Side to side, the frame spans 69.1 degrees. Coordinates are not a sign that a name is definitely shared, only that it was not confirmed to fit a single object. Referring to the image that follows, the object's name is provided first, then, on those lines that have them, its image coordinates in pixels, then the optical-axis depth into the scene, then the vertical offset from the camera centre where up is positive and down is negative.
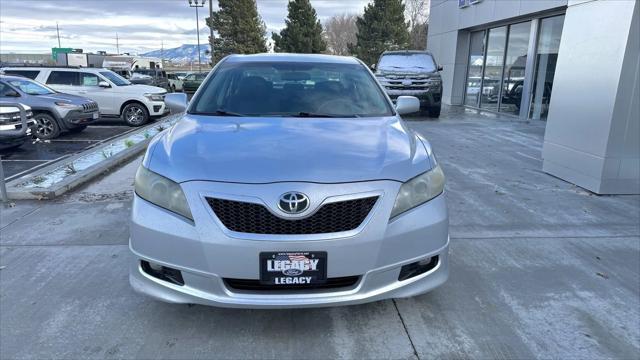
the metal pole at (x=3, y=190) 5.16 -1.43
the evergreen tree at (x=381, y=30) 35.09 +3.18
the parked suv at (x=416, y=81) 12.91 -0.21
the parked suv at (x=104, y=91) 12.95 -0.77
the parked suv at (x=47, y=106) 9.89 -0.98
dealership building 5.40 -0.27
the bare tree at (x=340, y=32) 65.38 +5.48
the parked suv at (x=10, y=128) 7.99 -1.16
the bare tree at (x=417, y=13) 49.03 +6.48
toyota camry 2.35 -0.77
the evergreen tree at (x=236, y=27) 44.50 +3.78
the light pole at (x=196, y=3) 43.04 +5.67
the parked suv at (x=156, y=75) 24.52 -0.65
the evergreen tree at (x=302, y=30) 39.06 +3.24
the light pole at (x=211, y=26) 35.57 +3.09
